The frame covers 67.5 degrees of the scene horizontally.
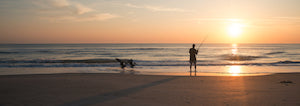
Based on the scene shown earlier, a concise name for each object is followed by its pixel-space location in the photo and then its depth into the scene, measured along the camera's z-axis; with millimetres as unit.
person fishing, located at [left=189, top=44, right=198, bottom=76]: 10888
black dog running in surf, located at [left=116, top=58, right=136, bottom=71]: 14506
